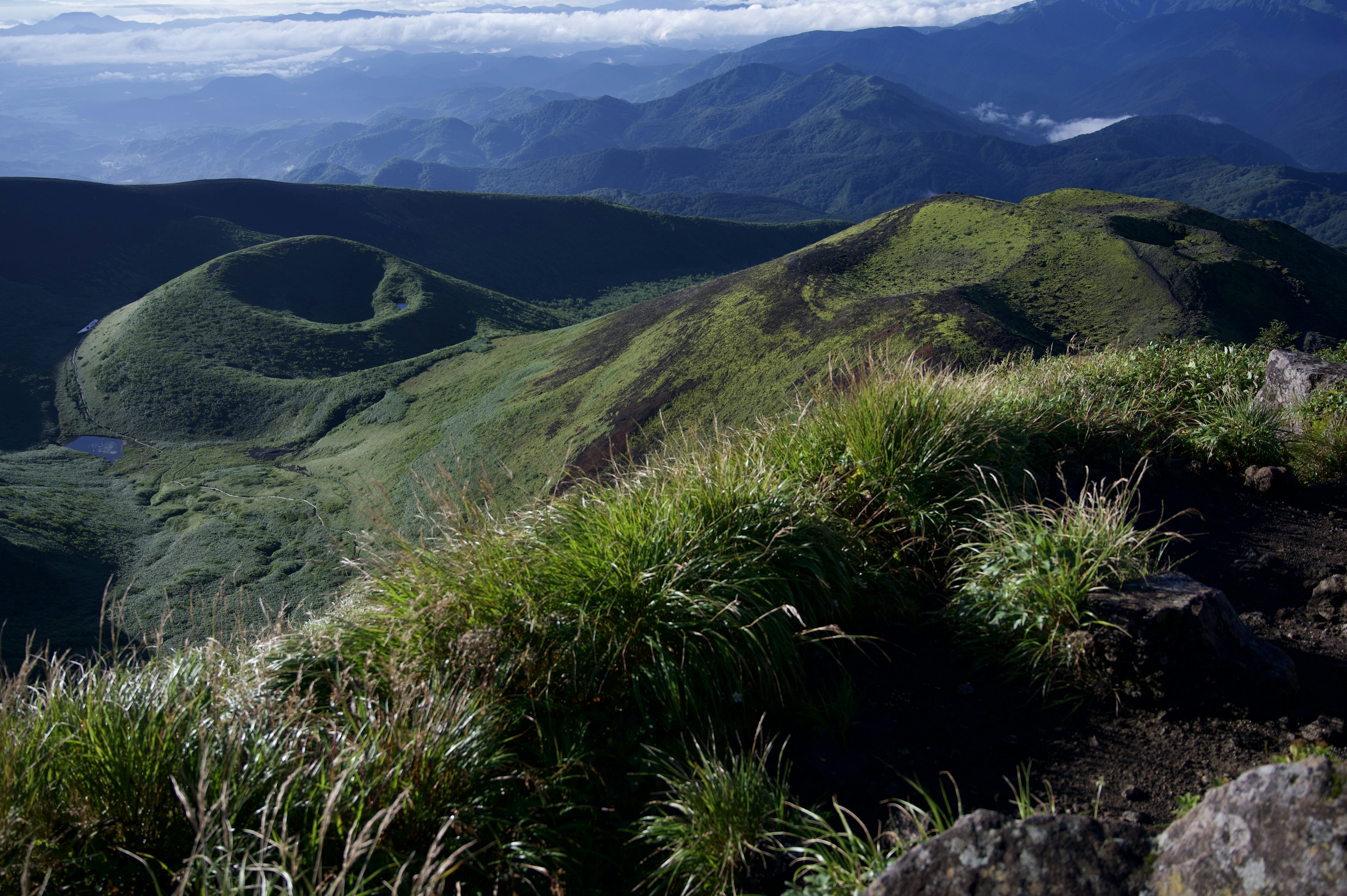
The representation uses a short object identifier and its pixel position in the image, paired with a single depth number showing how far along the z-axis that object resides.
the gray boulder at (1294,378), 7.03
